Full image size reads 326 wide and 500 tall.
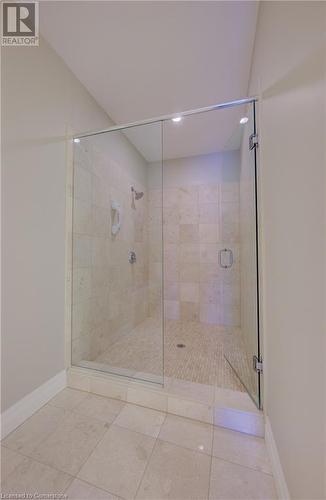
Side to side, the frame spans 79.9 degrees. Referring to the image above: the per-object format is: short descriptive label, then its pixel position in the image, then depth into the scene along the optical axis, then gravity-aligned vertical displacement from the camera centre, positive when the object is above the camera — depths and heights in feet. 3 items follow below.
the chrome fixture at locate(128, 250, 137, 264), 8.02 -0.17
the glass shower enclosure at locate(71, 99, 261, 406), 5.64 +0.21
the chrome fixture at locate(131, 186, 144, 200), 8.43 +2.64
